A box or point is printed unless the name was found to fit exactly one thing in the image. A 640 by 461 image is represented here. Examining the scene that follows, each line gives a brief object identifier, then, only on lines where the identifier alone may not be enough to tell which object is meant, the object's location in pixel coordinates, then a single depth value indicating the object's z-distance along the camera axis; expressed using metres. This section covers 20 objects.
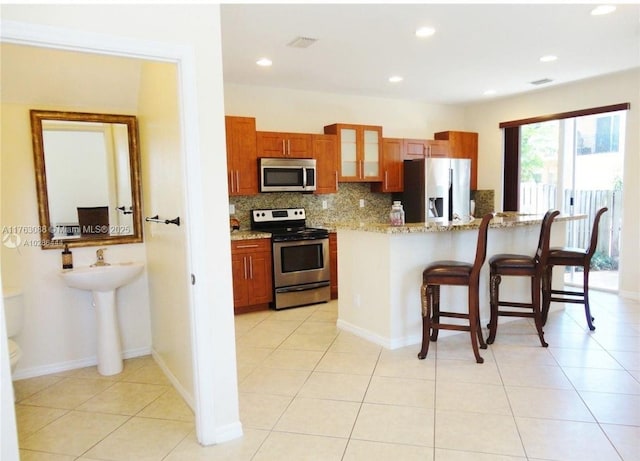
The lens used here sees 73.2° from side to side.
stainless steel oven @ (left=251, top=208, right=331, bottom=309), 4.84
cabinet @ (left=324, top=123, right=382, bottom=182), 5.57
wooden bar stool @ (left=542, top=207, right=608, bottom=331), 3.98
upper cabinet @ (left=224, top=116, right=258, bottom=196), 4.75
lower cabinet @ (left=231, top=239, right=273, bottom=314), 4.65
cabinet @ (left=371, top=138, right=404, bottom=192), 5.90
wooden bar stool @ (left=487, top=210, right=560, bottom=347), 3.54
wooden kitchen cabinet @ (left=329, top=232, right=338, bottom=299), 5.18
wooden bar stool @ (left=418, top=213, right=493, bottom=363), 3.23
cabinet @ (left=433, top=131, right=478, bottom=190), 6.45
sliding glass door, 5.42
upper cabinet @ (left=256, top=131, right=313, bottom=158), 4.98
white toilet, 2.88
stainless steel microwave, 4.96
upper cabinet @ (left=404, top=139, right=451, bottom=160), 6.07
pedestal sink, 3.14
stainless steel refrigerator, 5.80
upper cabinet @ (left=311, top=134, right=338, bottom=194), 5.37
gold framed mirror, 3.16
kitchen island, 3.60
